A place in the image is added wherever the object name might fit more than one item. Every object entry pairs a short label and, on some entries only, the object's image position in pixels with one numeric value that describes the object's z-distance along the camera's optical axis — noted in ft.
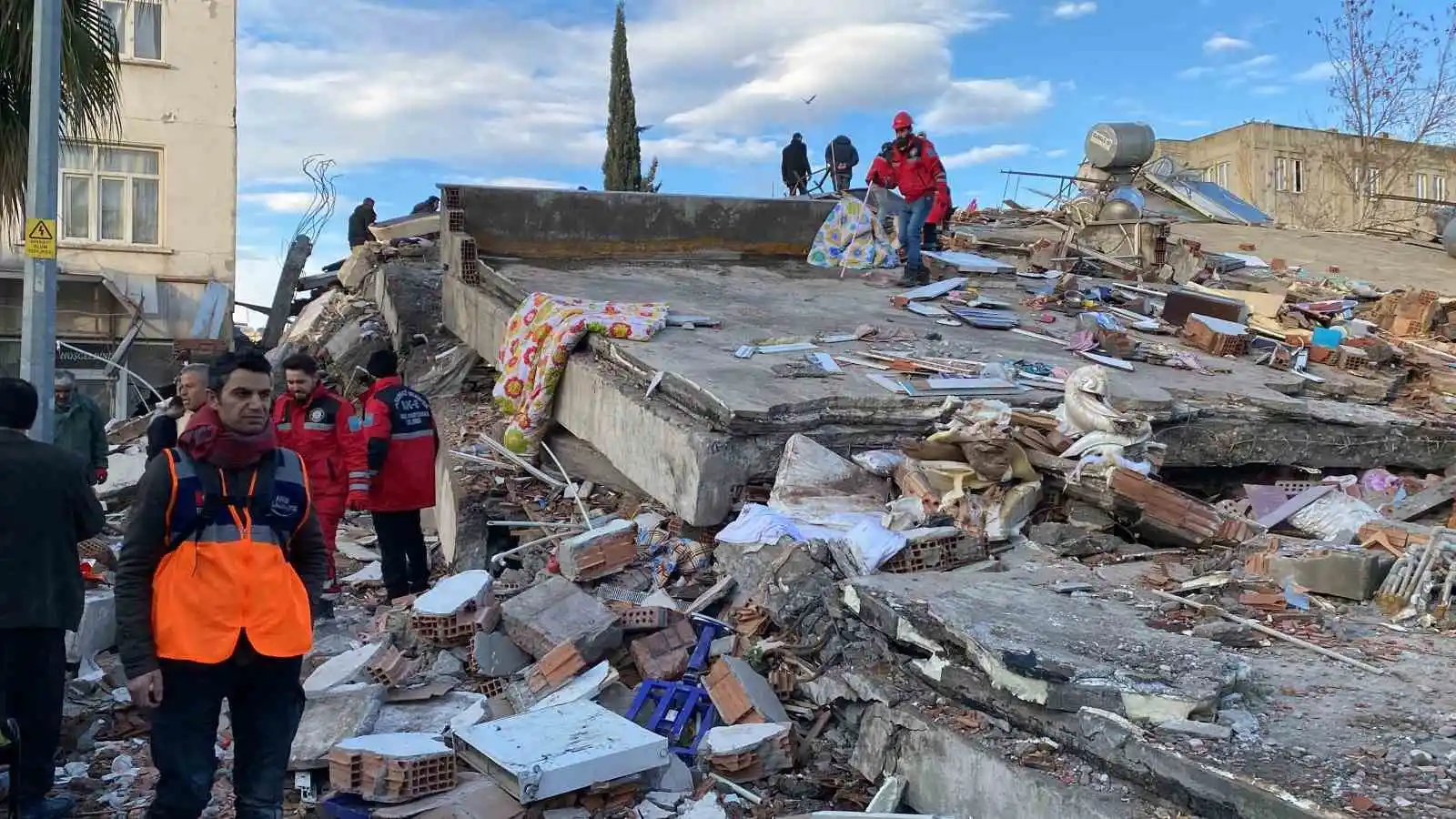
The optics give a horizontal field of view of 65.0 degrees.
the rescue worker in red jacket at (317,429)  20.39
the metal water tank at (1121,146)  58.75
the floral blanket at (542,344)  24.94
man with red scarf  10.60
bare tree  97.35
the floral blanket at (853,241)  39.99
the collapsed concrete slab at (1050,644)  11.63
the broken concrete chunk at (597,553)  18.52
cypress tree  94.27
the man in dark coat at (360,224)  56.39
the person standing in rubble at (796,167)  62.49
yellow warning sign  22.43
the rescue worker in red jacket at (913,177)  35.65
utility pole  22.45
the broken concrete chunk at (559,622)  16.10
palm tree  27.50
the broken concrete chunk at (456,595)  17.24
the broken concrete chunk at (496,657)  16.66
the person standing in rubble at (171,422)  17.66
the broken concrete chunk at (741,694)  14.42
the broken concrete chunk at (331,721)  13.99
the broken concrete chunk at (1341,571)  15.48
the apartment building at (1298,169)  106.11
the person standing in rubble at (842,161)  59.67
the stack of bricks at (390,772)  12.95
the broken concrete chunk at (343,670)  16.17
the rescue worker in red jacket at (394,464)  20.42
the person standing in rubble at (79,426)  26.11
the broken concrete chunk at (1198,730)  10.94
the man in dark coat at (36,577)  12.64
